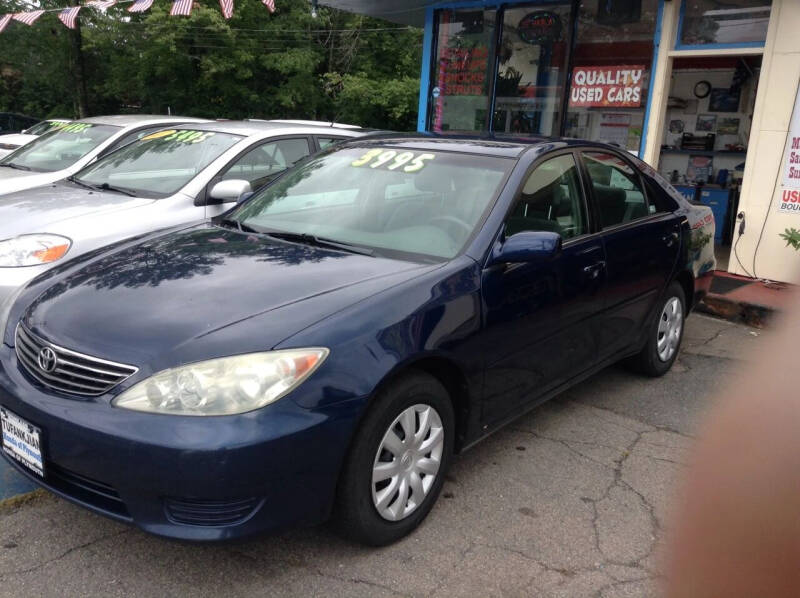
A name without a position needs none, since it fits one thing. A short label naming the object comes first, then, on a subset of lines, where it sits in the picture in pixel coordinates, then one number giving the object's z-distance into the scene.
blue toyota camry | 2.43
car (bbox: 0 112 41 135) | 22.00
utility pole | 26.68
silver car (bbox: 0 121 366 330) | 4.58
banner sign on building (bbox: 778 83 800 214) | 6.76
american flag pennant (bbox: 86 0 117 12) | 11.02
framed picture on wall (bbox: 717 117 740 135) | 10.22
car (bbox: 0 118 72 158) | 11.24
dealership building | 6.94
